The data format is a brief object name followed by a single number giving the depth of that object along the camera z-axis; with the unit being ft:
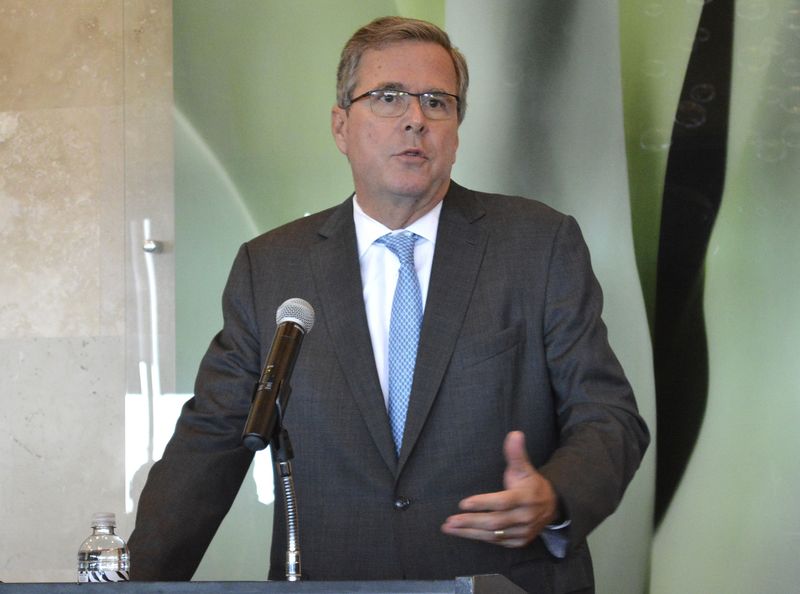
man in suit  20.99
